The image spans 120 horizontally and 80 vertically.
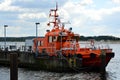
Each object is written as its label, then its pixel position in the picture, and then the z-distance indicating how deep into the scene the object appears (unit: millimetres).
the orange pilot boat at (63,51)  37969
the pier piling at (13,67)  20988
